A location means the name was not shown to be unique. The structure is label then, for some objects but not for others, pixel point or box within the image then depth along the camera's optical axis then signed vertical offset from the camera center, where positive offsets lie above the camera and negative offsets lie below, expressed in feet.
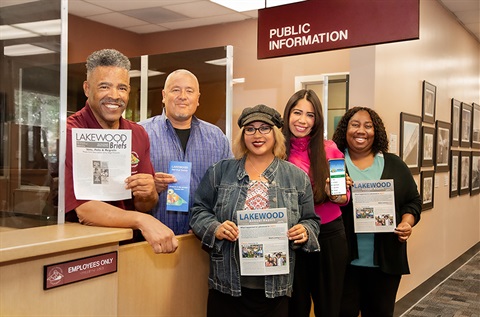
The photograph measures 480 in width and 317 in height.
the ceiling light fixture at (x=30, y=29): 5.90 +1.51
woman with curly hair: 9.40 -1.60
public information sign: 8.93 +2.54
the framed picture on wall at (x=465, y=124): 21.67 +1.33
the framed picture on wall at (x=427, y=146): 16.48 +0.21
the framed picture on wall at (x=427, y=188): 16.22 -1.22
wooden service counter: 4.61 -1.53
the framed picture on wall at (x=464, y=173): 21.27 -0.91
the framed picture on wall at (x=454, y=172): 20.04 -0.80
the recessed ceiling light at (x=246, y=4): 17.30 +5.51
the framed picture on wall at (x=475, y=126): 23.93 +1.37
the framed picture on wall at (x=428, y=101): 16.72 +1.81
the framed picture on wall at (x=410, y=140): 14.90 +0.40
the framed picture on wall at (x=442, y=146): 18.08 +0.27
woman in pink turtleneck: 7.99 -1.20
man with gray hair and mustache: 5.78 -0.19
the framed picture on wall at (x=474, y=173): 23.43 -0.98
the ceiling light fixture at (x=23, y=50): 6.14 +1.27
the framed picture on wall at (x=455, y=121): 20.19 +1.34
